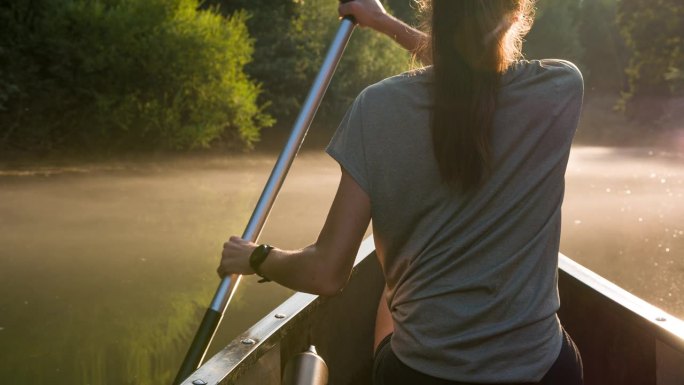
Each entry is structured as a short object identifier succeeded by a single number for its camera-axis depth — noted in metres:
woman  1.60
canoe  2.25
